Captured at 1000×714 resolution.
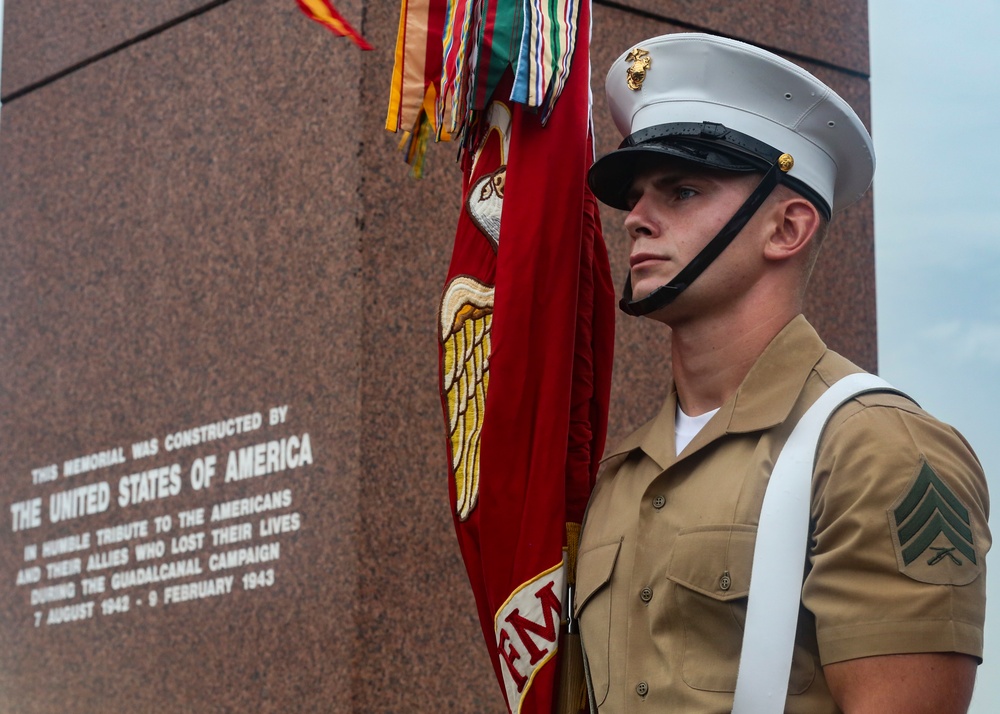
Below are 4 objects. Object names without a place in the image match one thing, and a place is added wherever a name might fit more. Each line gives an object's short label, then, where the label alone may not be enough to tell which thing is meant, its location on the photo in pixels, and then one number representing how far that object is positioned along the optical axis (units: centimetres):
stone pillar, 416
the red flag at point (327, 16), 292
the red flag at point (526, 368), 247
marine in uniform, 188
